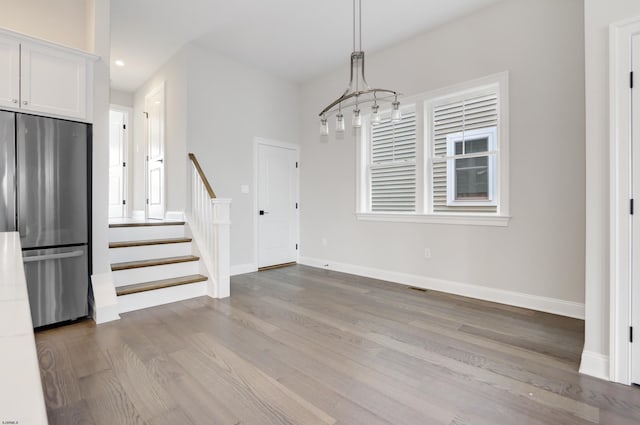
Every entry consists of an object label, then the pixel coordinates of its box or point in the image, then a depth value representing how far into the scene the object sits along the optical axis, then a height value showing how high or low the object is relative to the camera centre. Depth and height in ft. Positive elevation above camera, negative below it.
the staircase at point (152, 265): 10.96 -1.99
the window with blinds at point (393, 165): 14.06 +2.07
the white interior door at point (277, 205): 17.07 +0.31
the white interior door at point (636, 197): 6.26 +0.25
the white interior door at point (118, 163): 20.56 +3.05
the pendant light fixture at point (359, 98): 8.63 +5.00
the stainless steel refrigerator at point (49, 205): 8.49 +0.16
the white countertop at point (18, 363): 1.23 -0.71
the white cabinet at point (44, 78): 8.52 +3.75
